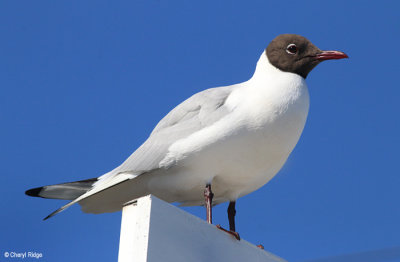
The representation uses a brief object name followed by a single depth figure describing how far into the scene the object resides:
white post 6.16
